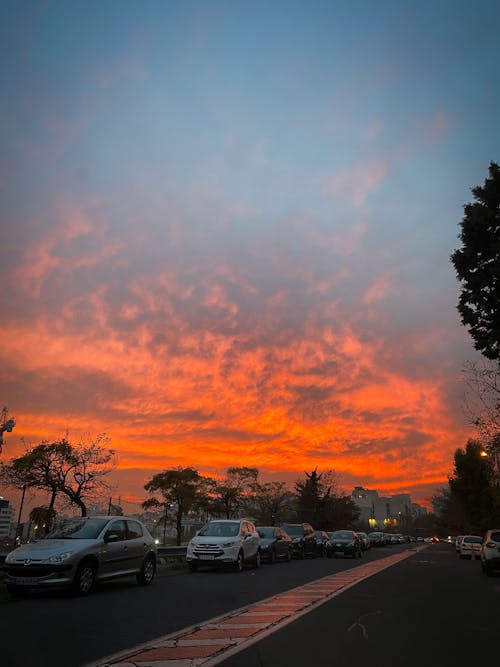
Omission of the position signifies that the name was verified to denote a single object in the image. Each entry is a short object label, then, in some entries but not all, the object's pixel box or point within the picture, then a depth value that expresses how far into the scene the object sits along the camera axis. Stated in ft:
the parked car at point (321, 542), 113.60
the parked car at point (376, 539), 205.46
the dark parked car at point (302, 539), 98.89
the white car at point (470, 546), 119.03
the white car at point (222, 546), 61.00
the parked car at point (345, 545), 106.32
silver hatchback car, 34.88
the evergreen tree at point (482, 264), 70.49
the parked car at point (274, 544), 79.15
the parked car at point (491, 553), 63.26
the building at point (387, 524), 630.74
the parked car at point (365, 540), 156.63
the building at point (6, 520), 546.26
